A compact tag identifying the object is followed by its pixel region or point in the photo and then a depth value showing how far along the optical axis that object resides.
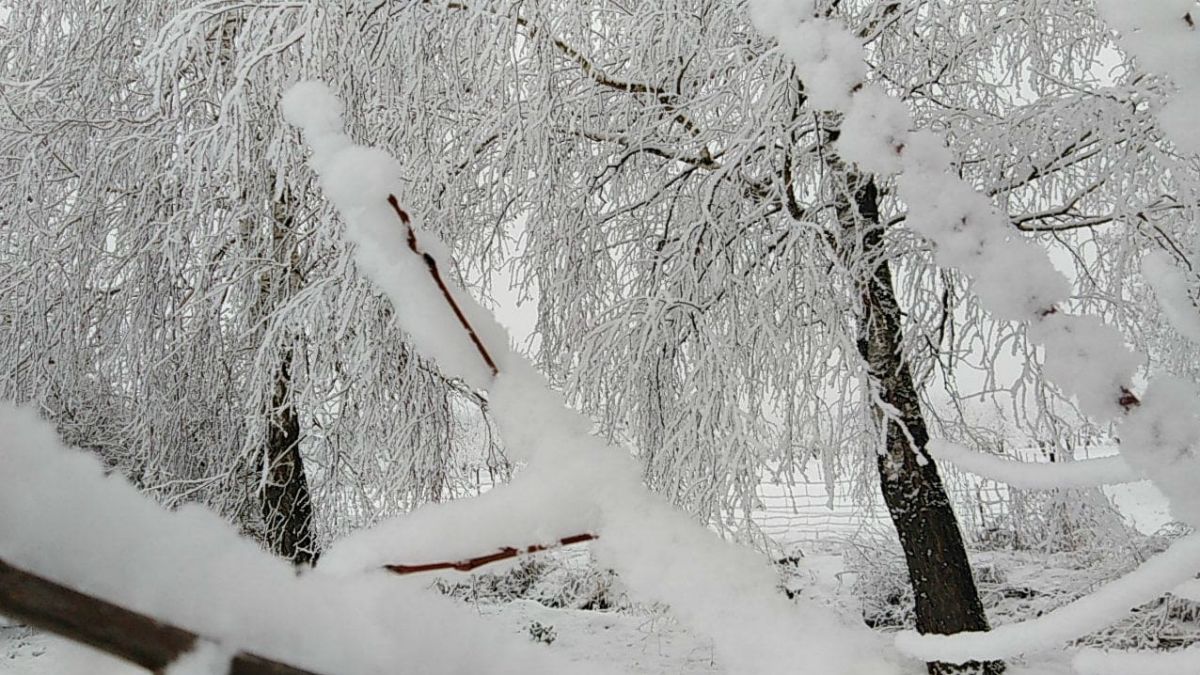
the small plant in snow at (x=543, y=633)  6.10
